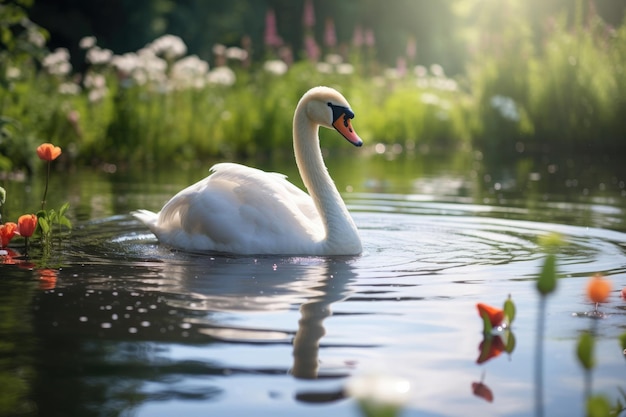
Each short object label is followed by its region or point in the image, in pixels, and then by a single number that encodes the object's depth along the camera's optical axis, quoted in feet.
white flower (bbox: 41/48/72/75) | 53.78
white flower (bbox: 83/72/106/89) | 52.47
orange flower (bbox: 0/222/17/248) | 23.21
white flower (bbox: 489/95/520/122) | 67.36
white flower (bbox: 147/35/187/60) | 54.19
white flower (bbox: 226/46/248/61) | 62.13
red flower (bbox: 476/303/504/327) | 15.43
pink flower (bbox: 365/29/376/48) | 77.14
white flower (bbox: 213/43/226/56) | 64.20
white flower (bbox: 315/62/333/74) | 71.31
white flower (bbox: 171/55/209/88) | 56.80
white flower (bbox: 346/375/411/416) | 6.59
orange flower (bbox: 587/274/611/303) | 10.97
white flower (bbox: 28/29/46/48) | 41.80
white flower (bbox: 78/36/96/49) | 53.07
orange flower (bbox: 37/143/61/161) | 24.58
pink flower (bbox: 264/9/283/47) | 69.77
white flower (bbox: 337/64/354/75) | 69.61
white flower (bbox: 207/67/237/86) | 58.44
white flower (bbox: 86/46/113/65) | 52.80
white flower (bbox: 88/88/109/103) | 52.87
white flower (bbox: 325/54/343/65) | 71.54
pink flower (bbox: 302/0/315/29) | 73.01
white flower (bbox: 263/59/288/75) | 63.77
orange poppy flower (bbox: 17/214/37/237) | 23.38
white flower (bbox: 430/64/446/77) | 79.00
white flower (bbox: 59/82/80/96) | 52.47
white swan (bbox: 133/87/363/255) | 23.90
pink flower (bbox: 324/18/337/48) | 74.24
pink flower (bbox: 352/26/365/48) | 78.33
